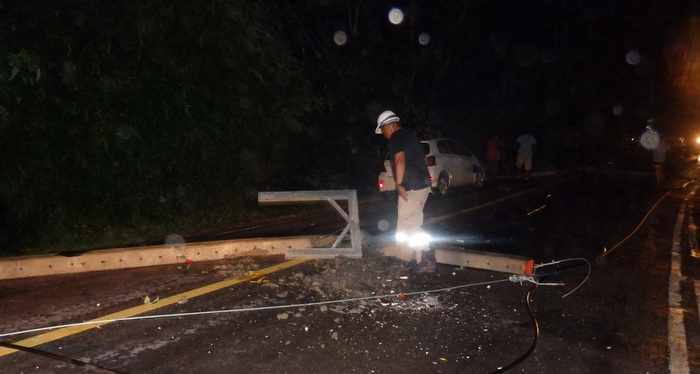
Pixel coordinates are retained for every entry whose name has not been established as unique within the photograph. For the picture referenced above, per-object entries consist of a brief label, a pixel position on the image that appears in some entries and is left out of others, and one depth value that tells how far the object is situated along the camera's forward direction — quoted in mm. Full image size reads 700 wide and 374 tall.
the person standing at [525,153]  19125
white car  13153
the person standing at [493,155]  21062
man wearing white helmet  5961
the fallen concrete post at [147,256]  5949
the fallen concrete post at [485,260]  6043
